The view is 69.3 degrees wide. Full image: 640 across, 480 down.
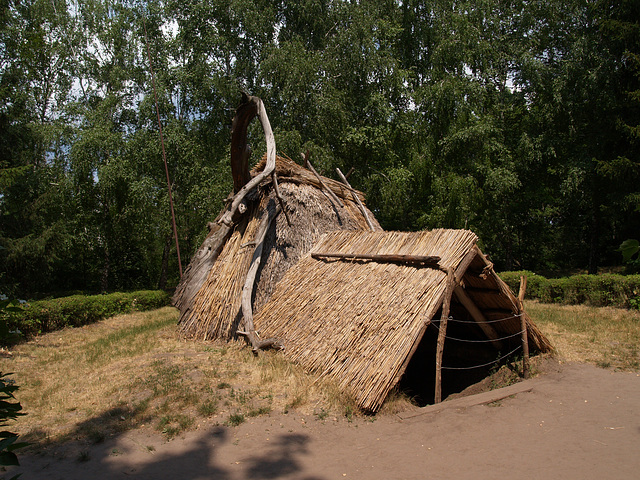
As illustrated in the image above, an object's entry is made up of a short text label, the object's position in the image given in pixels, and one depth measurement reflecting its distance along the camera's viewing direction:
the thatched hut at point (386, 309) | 6.08
